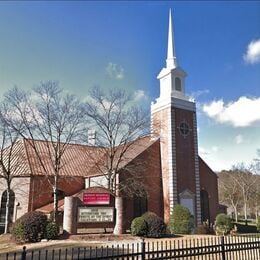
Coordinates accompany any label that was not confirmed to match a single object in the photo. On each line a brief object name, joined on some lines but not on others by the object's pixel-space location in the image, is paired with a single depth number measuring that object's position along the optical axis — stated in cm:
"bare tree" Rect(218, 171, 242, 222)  5691
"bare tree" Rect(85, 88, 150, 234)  2792
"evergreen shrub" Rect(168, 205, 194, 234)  2622
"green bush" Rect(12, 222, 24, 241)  1873
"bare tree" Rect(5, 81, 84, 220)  2666
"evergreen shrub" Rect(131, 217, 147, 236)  2059
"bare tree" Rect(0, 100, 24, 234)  2675
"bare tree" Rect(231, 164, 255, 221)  5499
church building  2995
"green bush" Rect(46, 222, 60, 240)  1914
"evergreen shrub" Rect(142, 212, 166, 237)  2080
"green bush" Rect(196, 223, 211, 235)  2708
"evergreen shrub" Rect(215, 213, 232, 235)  2889
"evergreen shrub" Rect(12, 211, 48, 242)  1877
